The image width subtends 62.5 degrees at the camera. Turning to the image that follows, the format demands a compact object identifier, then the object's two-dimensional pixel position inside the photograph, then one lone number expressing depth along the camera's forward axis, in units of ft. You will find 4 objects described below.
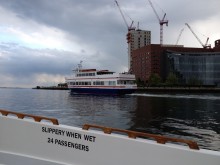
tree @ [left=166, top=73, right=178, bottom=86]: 346.14
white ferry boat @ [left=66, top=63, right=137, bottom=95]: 173.35
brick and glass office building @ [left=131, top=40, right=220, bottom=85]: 404.57
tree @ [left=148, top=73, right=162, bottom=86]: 349.53
